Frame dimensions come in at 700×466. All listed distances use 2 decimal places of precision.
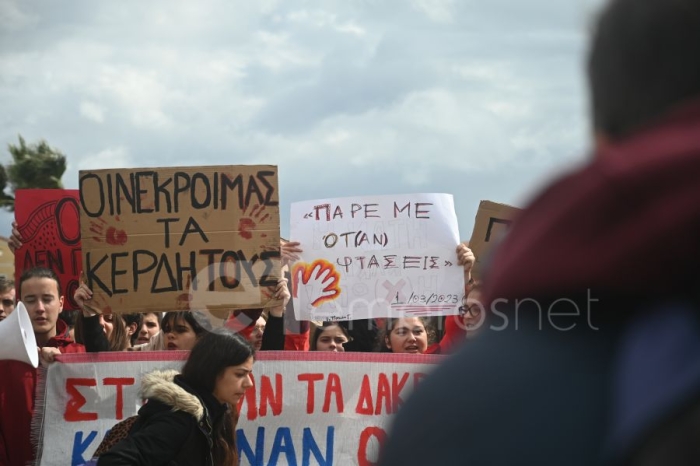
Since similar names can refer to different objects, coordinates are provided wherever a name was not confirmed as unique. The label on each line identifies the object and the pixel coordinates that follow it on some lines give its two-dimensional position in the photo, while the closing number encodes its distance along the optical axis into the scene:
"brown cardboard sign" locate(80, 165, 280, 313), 6.46
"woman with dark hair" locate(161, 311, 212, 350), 6.54
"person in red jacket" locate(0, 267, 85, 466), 5.89
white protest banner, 6.18
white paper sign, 7.03
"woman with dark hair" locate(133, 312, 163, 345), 7.61
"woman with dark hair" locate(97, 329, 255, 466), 4.38
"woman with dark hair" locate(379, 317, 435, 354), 6.90
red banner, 7.19
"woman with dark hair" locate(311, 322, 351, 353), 7.08
